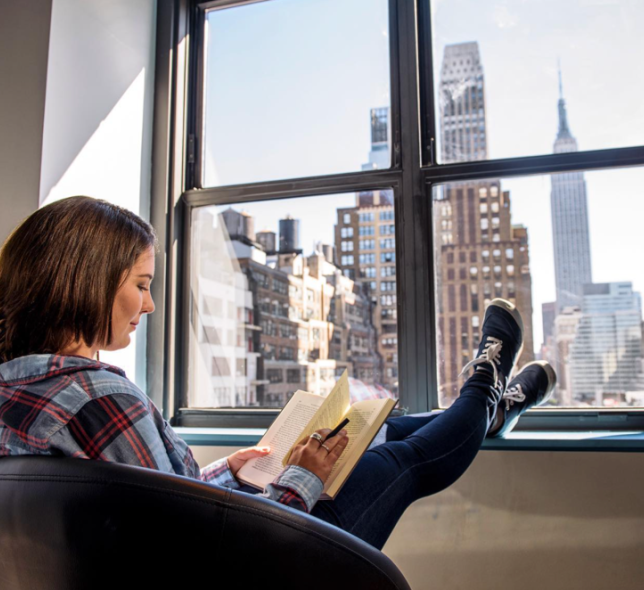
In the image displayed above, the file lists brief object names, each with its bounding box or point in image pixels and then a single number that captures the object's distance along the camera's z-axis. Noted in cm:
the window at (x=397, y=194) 175
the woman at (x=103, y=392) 81
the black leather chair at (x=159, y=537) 64
